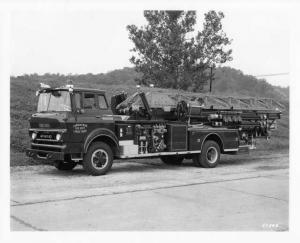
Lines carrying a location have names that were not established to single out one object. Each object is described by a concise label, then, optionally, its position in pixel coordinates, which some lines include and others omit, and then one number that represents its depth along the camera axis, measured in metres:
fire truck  12.02
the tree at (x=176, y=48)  27.77
